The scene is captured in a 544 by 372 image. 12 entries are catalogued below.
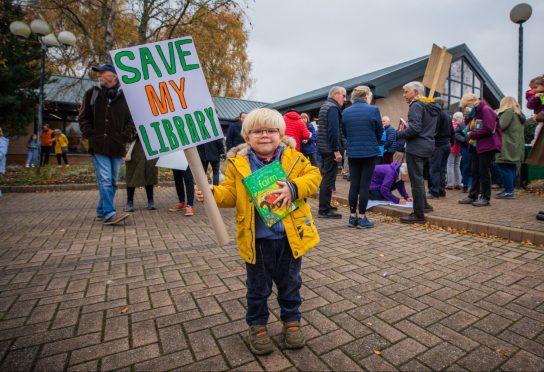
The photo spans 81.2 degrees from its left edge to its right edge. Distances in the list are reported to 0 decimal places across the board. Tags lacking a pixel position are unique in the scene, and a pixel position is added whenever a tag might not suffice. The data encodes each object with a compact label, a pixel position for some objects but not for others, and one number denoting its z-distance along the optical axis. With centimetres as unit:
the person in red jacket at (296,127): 629
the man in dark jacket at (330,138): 511
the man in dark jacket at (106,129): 463
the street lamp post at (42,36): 993
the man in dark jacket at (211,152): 598
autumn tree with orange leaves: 1327
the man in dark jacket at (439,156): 720
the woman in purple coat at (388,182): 670
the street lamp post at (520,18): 813
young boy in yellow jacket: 186
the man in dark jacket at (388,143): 786
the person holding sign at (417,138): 487
